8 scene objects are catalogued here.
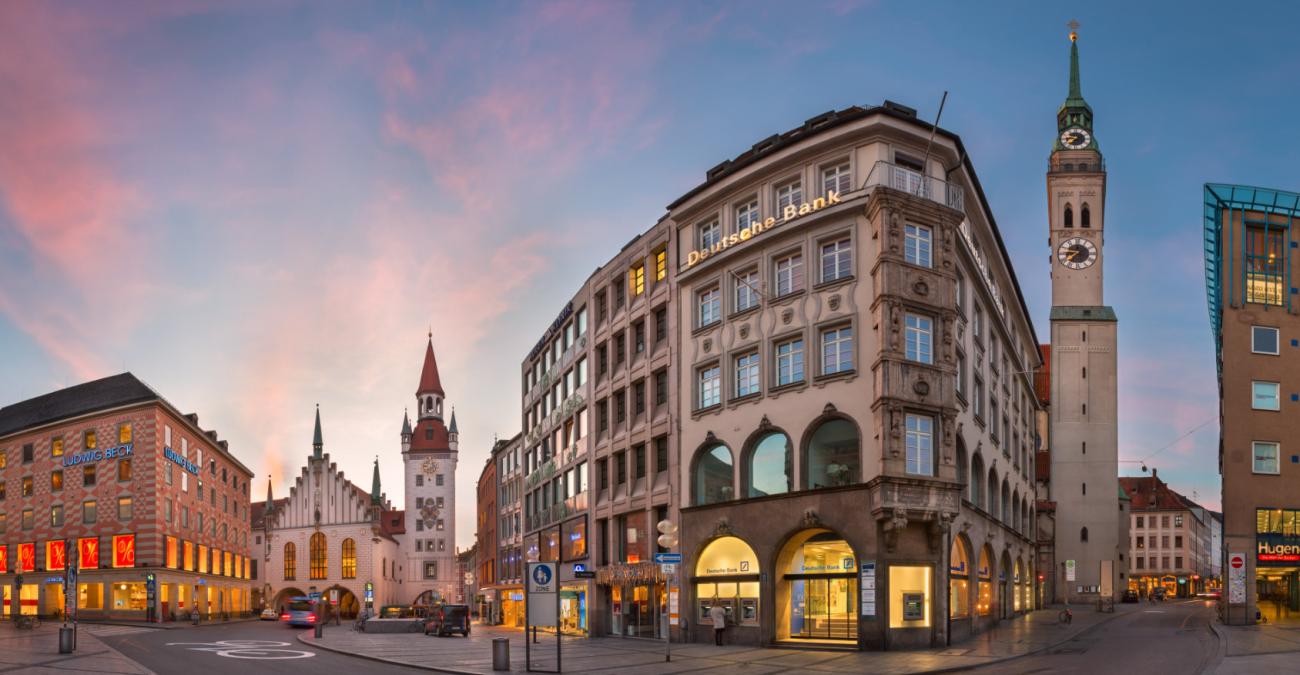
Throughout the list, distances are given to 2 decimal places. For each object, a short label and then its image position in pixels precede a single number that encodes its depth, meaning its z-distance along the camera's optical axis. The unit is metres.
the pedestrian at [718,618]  36.00
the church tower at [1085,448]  93.75
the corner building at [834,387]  33.25
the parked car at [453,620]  52.94
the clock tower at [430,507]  145.12
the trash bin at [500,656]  27.41
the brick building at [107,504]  77.75
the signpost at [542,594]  25.69
